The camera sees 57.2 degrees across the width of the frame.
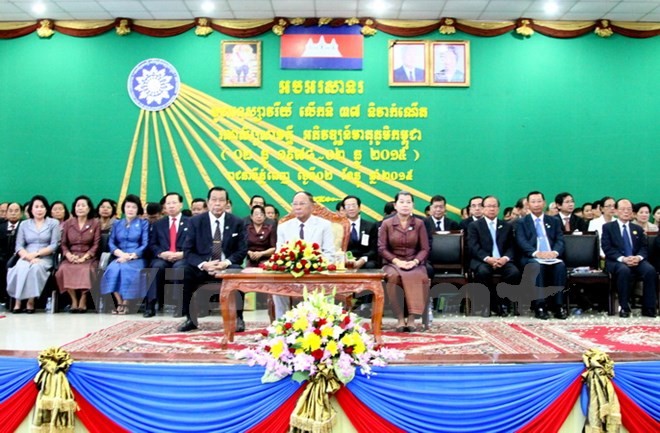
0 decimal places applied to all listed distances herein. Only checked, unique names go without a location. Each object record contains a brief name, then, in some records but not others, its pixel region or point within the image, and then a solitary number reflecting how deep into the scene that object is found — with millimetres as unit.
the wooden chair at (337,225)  5309
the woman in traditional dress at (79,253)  6270
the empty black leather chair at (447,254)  6441
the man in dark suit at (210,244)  5484
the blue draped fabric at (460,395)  2789
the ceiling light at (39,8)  7461
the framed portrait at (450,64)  7945
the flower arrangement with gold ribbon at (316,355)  2658
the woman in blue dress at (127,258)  6203
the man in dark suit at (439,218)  7082
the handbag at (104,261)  6457
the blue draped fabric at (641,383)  2857
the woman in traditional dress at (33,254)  6234
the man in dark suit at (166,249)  6012
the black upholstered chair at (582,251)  6457
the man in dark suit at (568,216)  6879
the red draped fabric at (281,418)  2770
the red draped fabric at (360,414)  2771
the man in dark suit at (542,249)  5988
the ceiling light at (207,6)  7430
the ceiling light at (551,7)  7427
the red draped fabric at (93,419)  2896
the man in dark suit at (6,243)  6641
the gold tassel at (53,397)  2756
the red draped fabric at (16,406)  2852
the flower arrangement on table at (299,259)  4137
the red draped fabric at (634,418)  2826
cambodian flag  7938
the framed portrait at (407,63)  7949
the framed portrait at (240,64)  7957
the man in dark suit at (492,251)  6125
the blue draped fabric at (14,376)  2855
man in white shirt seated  4906
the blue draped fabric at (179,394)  2799
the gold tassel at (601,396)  2697
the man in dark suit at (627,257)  6004
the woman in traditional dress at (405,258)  5234
